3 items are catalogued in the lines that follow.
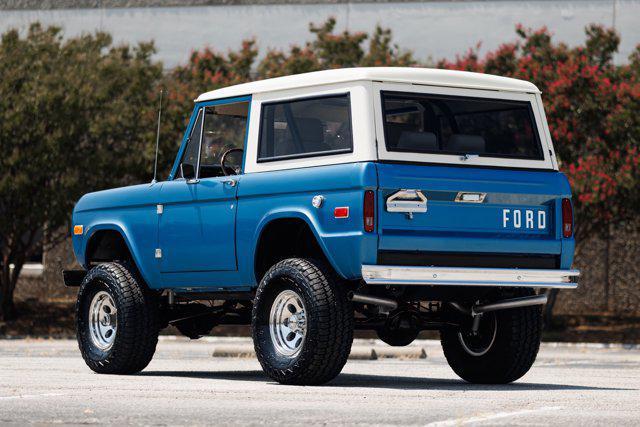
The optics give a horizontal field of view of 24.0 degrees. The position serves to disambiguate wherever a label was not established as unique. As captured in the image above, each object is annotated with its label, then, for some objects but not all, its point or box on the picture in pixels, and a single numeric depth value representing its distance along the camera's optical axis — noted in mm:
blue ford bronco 11688
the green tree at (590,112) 26875
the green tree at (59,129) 28203
